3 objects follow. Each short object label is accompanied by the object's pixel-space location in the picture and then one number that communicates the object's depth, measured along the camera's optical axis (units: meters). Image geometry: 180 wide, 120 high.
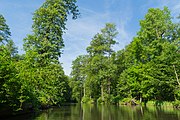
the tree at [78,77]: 45.14
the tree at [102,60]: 31.23
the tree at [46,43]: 16.15
